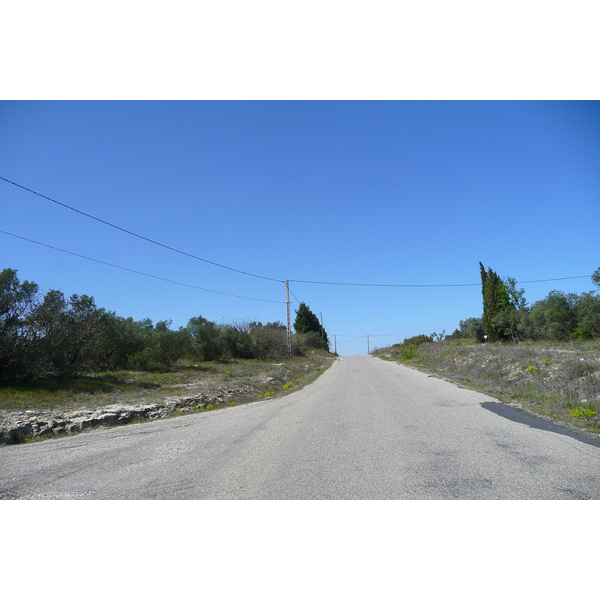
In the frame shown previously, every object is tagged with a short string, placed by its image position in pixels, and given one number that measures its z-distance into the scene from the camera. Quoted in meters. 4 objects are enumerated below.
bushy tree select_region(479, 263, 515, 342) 46.09
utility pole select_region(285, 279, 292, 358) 36.56
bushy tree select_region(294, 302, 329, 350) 77.25
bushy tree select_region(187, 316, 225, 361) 34.66
